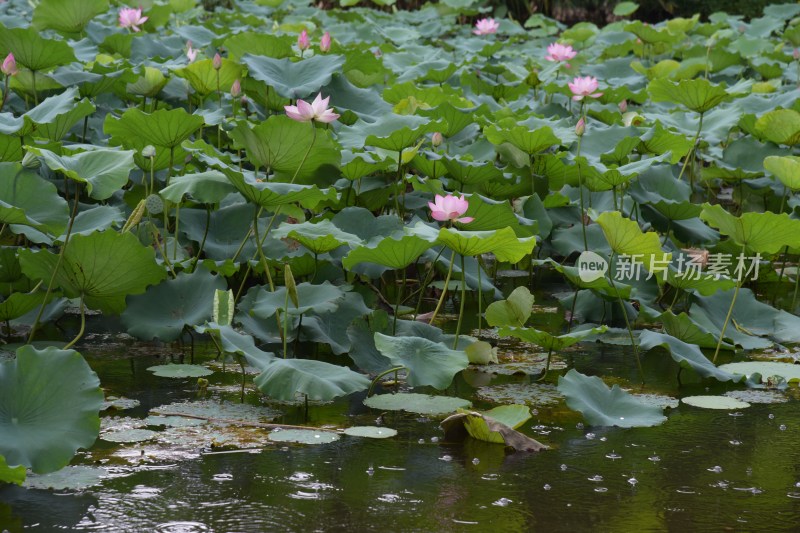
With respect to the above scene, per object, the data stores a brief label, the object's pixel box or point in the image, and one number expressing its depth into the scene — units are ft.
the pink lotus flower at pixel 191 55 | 21.80
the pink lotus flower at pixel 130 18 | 27.68
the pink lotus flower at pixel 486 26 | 39.11
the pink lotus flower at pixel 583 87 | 22.16
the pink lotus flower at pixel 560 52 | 28.73
